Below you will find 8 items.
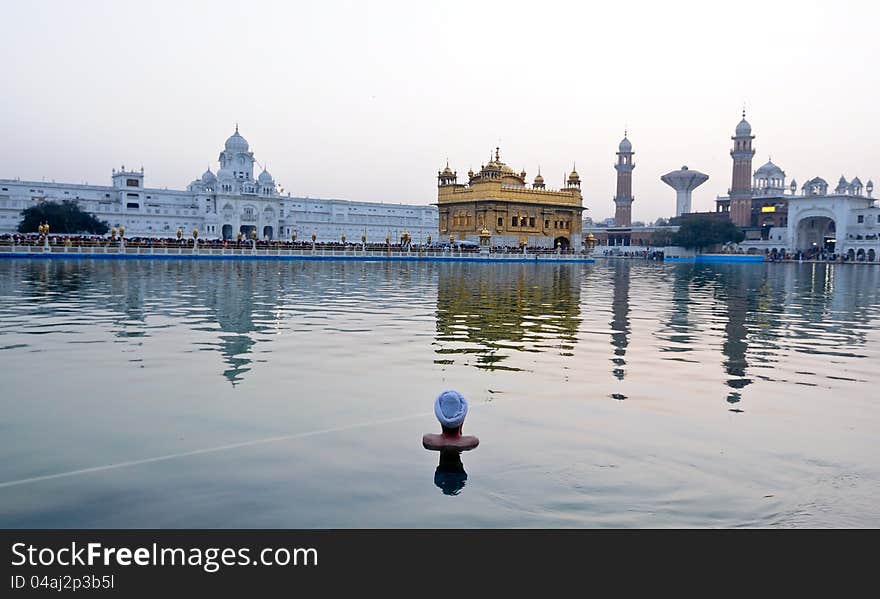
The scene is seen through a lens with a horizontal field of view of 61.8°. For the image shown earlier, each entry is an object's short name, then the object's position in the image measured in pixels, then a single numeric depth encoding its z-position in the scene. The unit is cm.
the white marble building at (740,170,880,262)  8312
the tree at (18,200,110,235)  7219
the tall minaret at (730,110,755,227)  11000
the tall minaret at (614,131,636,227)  13812
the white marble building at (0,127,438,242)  8638
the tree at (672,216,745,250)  9188
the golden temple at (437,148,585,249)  7081
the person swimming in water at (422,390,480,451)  602
